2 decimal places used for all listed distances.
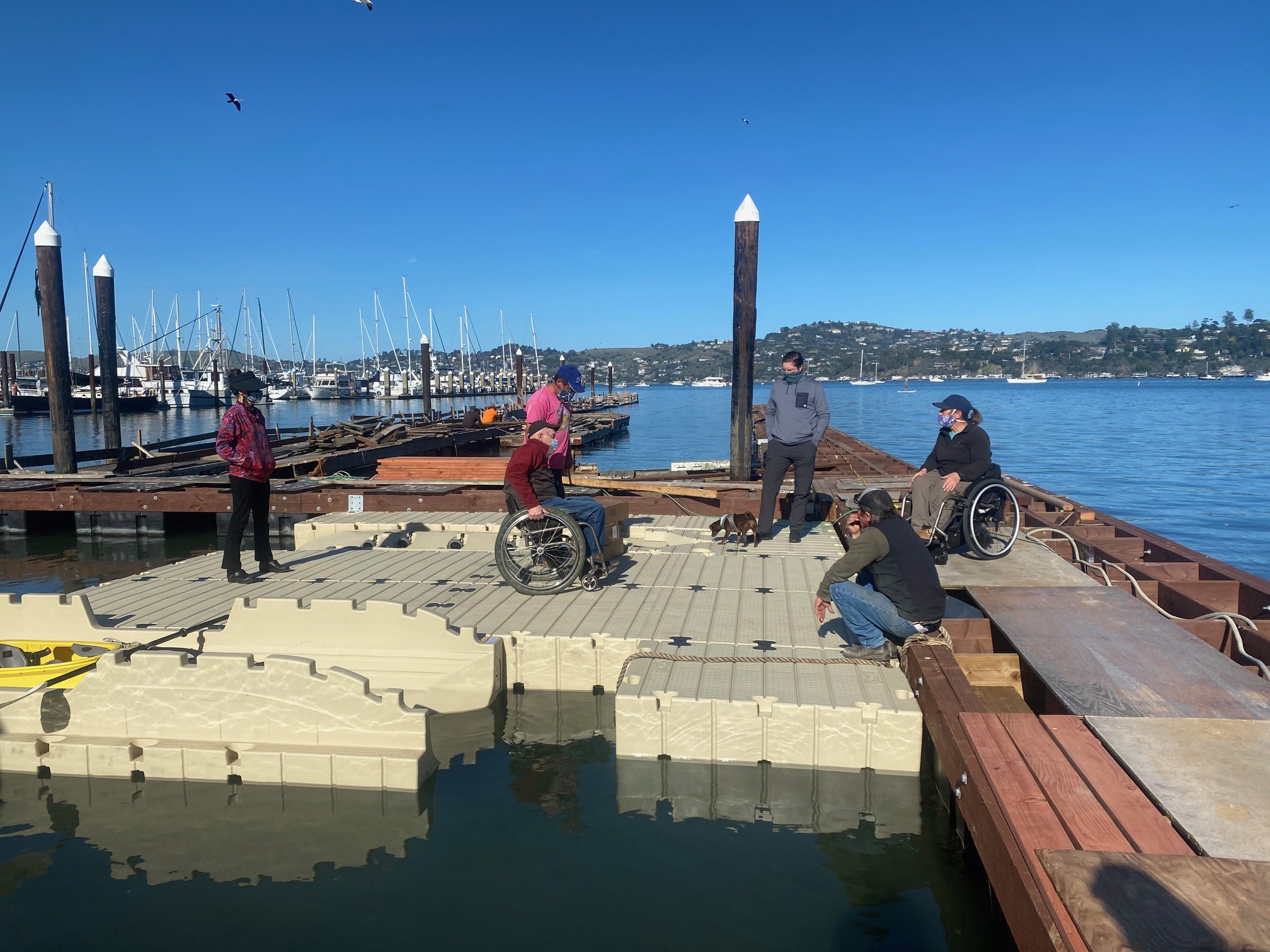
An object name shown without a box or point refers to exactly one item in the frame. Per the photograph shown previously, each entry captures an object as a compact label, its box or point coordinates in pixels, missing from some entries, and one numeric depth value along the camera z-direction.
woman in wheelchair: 6.83
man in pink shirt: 6.93
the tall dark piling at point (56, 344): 15.06
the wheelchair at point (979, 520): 6.76
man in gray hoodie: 7.78
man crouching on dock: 4.79
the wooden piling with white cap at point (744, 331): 12.09
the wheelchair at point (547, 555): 6.61
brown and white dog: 8.52
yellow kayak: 4.92
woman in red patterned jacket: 6.91
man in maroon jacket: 6.41
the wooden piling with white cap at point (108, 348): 20.69
